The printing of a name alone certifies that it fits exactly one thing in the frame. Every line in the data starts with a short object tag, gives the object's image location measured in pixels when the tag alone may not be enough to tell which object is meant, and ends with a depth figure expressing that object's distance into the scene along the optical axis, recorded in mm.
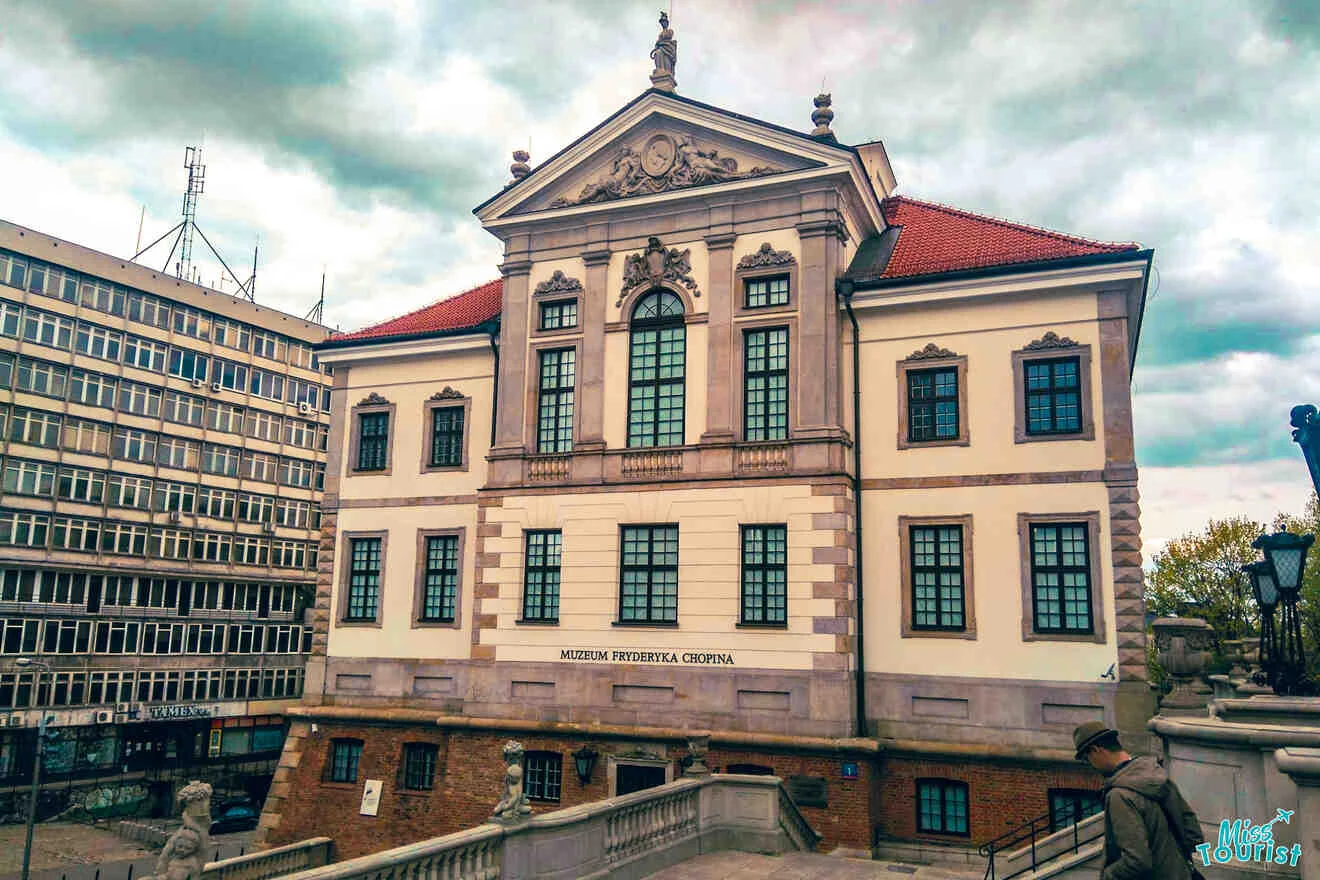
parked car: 50125
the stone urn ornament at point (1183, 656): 18844
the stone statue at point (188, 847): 10750
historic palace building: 23469
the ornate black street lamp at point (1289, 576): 14516
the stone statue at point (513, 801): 15203
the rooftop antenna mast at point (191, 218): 63219
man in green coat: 6754
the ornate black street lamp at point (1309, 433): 11320
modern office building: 51562
